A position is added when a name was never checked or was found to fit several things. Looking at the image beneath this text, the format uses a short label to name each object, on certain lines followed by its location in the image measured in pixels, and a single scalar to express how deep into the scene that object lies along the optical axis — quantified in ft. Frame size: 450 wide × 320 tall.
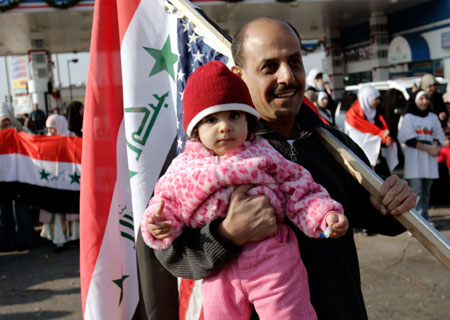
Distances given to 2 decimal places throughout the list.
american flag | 8.68
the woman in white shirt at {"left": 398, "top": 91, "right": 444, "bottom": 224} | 25.03
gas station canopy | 62.44
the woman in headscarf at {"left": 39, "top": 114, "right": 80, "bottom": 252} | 25.02
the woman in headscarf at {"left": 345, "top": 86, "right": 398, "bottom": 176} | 26.08
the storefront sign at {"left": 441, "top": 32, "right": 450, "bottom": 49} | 64.80
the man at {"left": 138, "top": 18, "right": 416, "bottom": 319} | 5.50
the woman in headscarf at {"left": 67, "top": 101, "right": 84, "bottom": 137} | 29.07
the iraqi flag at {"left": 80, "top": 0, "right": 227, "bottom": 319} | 8.75
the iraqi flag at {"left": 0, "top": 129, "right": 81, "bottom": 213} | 24.72
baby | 5.38
